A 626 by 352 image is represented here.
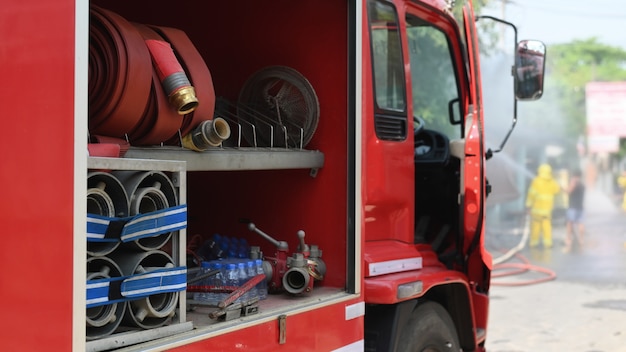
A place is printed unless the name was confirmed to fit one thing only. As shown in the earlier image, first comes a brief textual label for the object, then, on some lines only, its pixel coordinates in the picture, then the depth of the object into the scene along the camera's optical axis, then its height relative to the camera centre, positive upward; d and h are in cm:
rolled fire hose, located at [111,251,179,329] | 283 -40
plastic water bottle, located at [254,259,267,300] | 360 -44
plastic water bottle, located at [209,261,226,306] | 343 -42
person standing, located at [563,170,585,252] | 2080 -77
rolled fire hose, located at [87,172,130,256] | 267 -6
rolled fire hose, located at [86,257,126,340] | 268 -42
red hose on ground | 1404 -164
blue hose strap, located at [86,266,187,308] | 264 -34
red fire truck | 237 +1
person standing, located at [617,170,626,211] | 2050 +2
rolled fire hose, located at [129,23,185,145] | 309 +23
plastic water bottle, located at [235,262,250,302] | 349 -38
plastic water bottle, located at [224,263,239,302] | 347 -39
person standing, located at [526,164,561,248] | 1870 -48
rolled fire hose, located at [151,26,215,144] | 325 +41
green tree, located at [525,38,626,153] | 3006 +473
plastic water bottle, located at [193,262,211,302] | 346 -43
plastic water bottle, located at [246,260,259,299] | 348 -38
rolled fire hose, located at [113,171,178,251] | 282 -4
